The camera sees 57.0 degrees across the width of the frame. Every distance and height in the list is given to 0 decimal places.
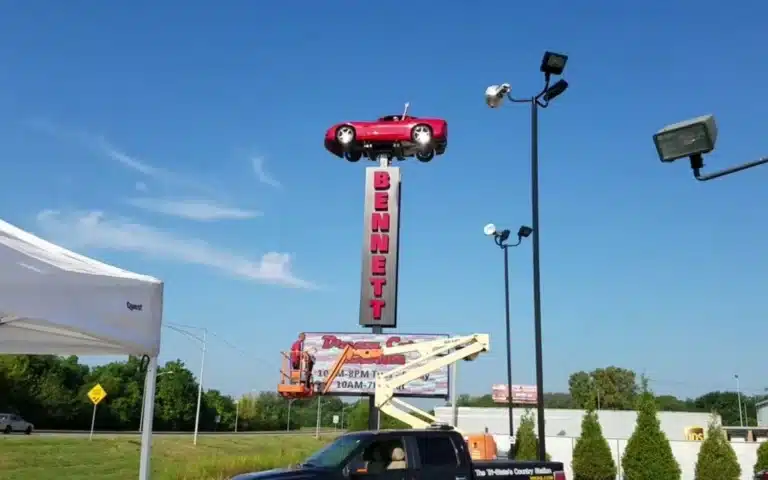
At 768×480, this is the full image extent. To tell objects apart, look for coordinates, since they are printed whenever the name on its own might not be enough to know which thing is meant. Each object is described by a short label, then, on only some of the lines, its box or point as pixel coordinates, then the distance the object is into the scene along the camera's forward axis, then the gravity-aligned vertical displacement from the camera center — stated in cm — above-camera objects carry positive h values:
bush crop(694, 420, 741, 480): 2534 -170
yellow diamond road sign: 3609 -1
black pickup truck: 927 -81
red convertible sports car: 3288 +1213
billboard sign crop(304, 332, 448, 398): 3450 +173
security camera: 1509 +649
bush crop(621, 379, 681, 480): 2521 -148
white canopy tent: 586 +76
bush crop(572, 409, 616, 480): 2803 -187
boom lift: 1592 +89
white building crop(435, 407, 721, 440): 5538 -107
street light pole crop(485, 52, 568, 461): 1414 +514
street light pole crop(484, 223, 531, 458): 2698 +484
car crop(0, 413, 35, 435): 4955 -228
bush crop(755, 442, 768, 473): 2606 -163
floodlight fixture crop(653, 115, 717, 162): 662 +251
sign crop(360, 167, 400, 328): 3306 +717
